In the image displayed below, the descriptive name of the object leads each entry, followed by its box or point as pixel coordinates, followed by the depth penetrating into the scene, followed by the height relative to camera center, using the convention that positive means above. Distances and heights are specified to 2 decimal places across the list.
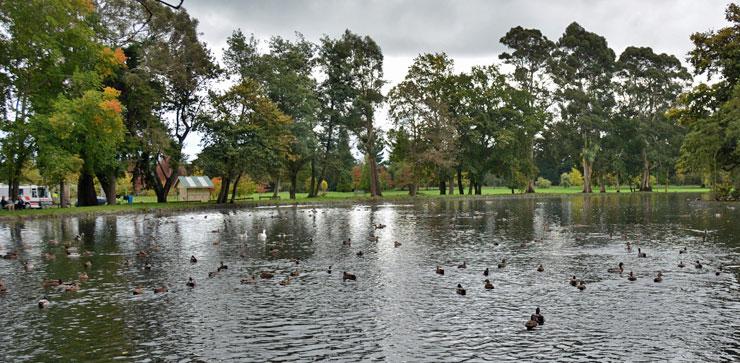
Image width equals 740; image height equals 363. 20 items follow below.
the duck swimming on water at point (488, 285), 17.91 -3.07
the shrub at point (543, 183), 145.88 +0.77
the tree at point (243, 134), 70.75 +7.64
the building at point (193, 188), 106.12 +1.40
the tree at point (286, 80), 78.19 +16.00
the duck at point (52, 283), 19.05 -2.79
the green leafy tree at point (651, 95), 99.50 +15.77
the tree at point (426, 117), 85.69 +11.16
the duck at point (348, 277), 19.71 -2.95
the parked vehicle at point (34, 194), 78.19 +0.94
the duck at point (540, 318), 13.67 -3.17
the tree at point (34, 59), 51.12 +13.52
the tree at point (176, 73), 66.31 +14.85
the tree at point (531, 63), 93.88 +20.92
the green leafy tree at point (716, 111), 58.00 +7.85
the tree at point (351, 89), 87.12 +15.82
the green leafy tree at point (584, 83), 95.44 +17.52
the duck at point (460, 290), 17.09 -3.06
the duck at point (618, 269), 20.15 -3.03
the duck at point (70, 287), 18.51 -2.88
